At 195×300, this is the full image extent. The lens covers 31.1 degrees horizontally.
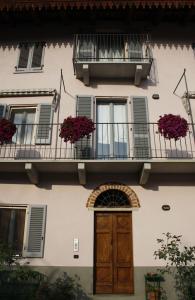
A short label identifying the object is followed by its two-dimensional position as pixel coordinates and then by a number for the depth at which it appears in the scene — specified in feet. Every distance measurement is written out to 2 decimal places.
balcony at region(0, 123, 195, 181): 35.32
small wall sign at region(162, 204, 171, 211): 36.03
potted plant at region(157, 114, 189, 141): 35.68
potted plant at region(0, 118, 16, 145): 36.47
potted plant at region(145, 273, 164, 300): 31.91
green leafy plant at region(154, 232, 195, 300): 31.40
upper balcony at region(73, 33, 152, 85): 40.73
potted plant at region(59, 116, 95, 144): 35.73
